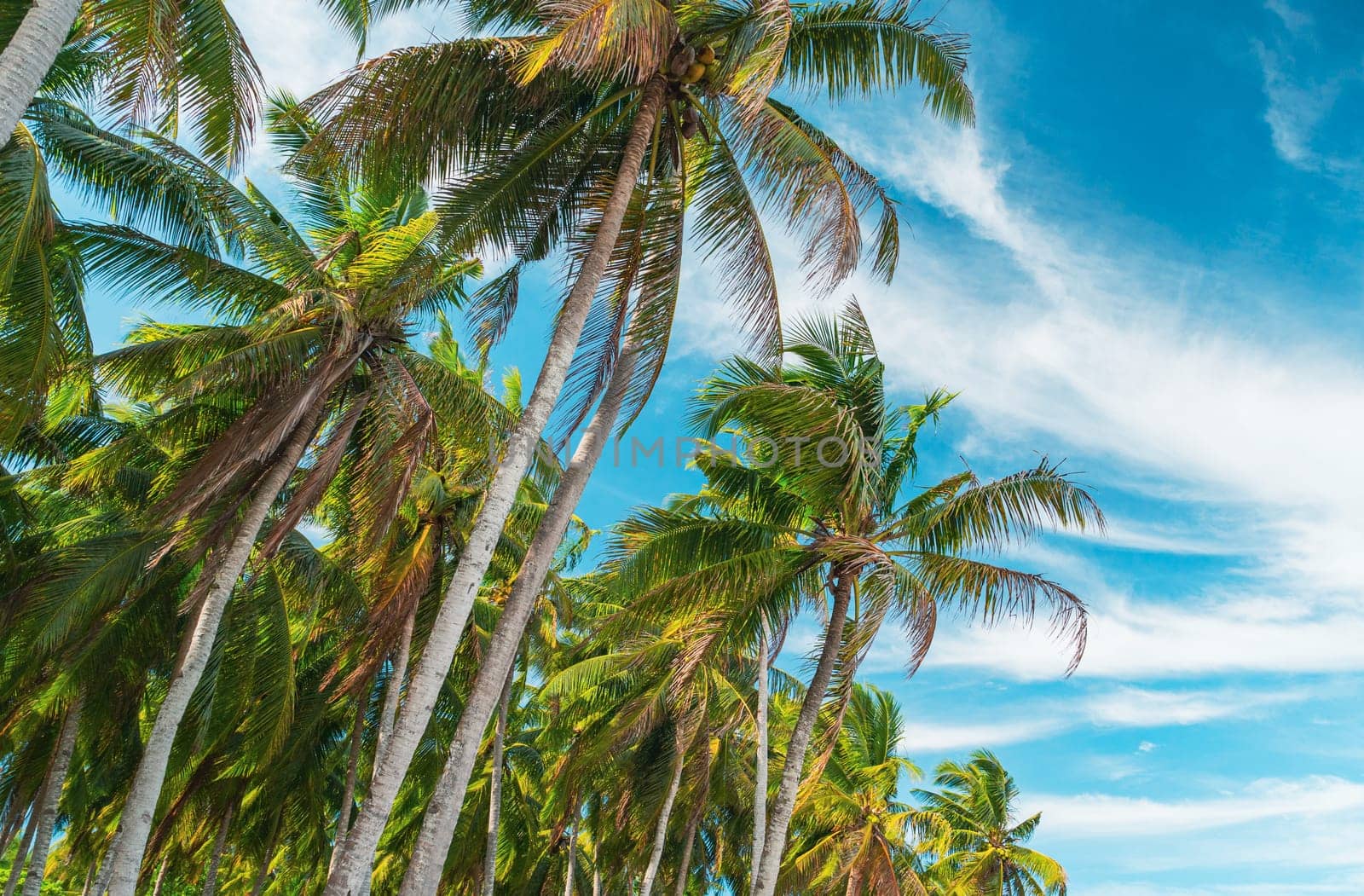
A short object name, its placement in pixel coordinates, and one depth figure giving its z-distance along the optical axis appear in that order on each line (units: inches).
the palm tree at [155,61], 207.5
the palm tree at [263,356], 367.6
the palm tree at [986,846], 958.4
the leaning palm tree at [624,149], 332.8
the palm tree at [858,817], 677.5
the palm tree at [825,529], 446.0
